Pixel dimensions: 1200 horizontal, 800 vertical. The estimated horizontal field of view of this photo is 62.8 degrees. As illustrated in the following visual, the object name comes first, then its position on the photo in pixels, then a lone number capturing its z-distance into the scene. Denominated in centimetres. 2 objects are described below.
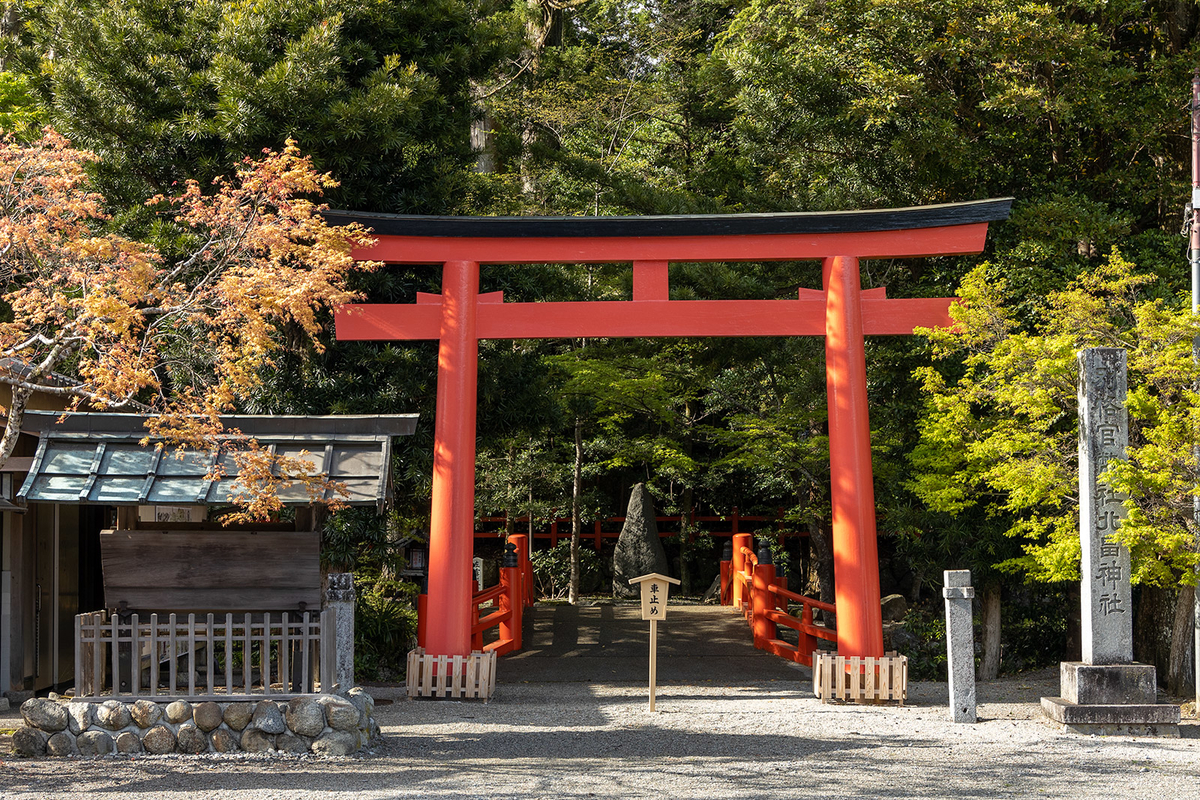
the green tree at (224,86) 1059
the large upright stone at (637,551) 1861
